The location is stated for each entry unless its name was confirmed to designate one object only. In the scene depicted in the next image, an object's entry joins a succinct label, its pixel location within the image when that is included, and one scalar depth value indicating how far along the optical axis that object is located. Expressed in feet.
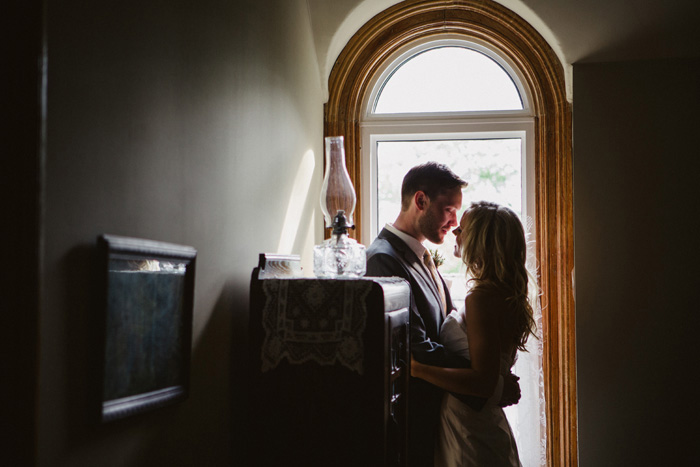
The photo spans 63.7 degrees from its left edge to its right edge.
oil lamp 6.06
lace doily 5.10
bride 6.93
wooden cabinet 5.08
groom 7.41
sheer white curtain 10.92
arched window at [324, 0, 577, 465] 11.03
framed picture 3.17
